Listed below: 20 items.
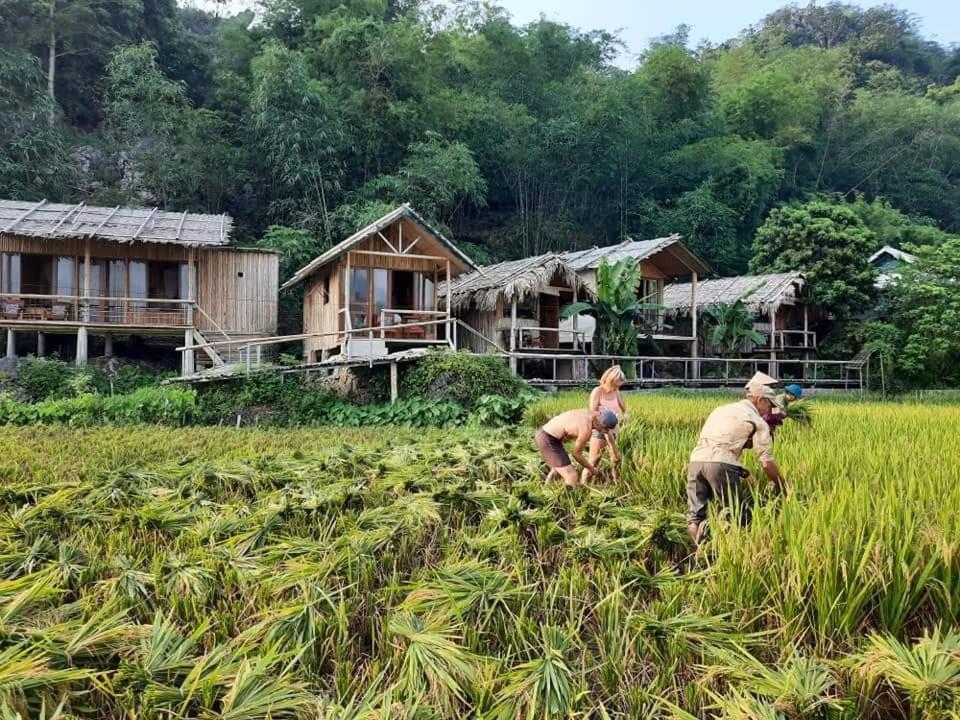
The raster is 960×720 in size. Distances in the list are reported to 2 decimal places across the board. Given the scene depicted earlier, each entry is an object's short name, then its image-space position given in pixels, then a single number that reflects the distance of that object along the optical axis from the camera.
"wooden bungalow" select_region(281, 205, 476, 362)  15.77
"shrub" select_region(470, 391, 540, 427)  11.95
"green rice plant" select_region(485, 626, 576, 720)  2.93
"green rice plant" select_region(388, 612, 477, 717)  3.10
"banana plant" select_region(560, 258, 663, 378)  16.19
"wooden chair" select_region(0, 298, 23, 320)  16.59
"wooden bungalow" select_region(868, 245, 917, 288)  20.46
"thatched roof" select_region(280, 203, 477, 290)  15.46
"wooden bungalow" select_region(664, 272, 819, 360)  19.94
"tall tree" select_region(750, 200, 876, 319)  20.47
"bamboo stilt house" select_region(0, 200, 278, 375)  16.39
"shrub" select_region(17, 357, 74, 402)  14.43
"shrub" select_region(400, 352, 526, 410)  13.11
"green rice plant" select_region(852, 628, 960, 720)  2.59
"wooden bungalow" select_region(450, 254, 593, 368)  16.30
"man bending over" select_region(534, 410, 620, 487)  6.00
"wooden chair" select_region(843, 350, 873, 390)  18.78
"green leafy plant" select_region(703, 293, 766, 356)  18.84
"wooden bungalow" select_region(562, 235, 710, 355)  18.91
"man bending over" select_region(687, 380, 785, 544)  4.62
